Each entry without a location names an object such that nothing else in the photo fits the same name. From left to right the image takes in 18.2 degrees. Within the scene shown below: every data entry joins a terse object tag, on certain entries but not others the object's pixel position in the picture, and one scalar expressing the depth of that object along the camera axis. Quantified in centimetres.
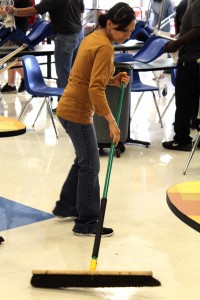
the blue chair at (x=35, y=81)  642
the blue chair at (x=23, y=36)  792
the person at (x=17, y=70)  899
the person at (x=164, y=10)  1155
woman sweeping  339
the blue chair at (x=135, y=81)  677
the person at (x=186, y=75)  583
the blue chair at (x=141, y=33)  891
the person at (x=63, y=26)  696
